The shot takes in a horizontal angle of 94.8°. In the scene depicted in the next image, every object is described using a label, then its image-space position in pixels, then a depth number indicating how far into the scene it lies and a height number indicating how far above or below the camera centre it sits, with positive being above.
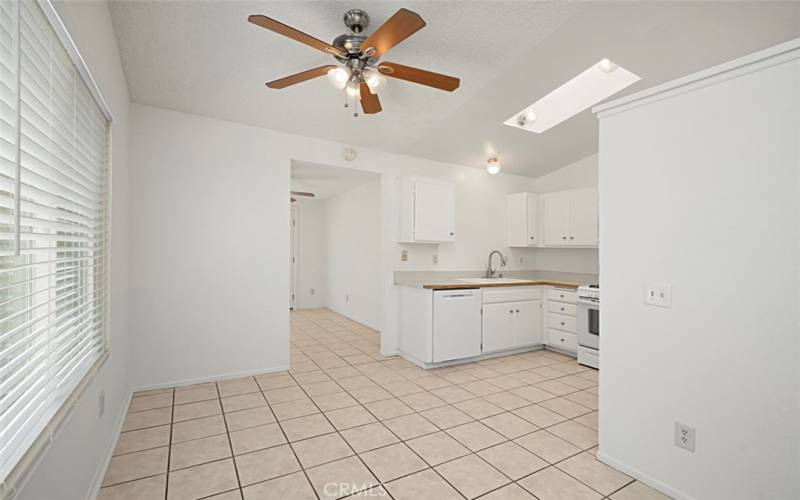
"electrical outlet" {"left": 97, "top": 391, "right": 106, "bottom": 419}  1.93 -0.82
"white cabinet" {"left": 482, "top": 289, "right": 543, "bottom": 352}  4.21 -0.82
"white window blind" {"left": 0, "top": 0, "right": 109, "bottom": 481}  1.02 +0.11
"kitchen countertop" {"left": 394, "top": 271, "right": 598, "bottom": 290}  4.04 -0.35
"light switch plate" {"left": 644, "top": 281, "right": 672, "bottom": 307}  1.89 -0.22
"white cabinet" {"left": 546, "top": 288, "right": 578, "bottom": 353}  4.34 -0.82
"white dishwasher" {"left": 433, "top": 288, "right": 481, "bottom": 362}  3.88 -0.78
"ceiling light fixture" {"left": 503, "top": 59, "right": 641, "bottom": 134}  3.34 +1.57
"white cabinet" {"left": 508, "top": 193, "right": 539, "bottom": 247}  5.13 +0.46
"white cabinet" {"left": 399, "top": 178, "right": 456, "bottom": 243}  4.27 +0.48
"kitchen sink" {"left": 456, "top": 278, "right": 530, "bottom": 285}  4.42 -0.36
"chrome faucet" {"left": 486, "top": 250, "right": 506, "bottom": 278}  5.09 -0.24
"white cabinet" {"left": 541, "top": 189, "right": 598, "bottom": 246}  4.52 +0.44
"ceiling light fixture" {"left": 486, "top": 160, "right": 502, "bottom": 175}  4.59 +1.07
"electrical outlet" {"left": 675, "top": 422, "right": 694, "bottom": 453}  1.79 -0.91
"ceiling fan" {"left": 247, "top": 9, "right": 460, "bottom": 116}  1.89 +1.11
